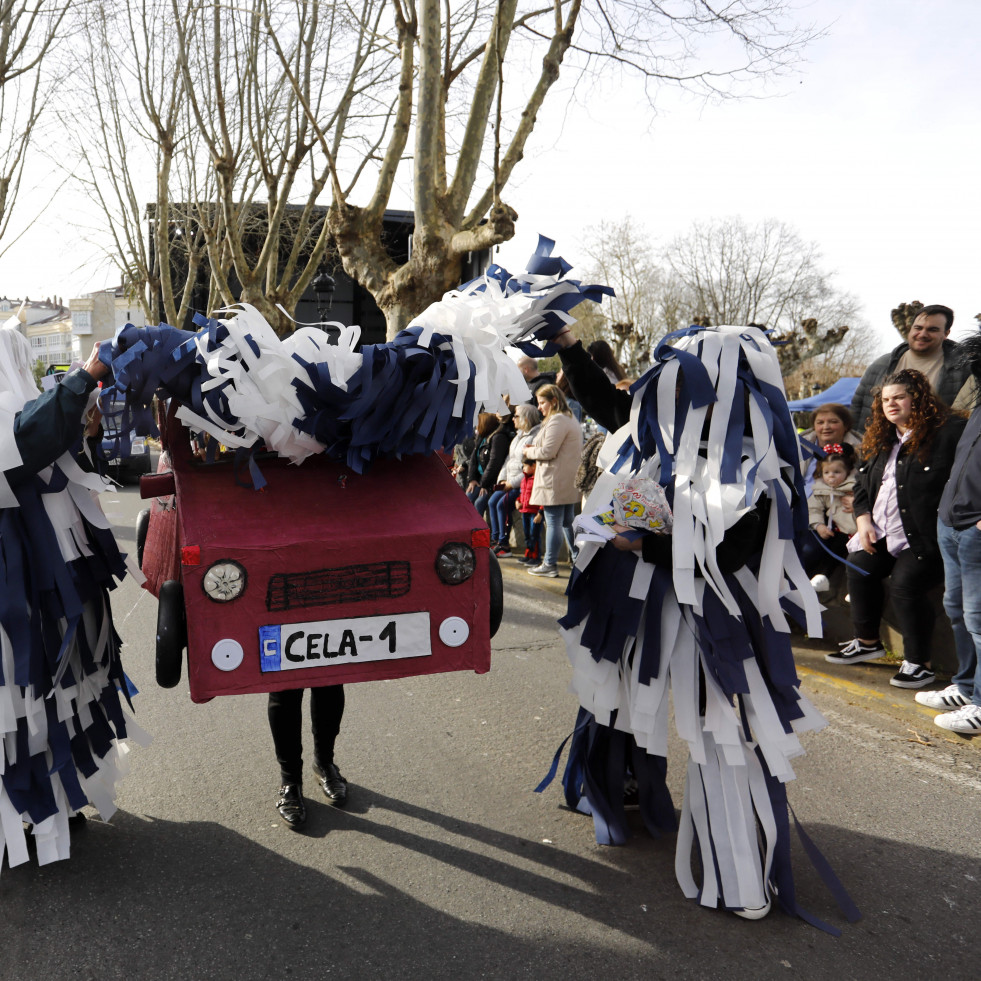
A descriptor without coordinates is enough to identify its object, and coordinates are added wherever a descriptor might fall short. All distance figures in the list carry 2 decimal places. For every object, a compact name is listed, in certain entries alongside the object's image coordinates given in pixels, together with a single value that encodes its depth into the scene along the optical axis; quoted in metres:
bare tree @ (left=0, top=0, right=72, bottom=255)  8.66
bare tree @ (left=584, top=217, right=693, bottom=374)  29.88
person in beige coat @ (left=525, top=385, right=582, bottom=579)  7.20
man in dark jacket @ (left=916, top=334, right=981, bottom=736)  3.82
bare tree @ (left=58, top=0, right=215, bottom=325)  12.28
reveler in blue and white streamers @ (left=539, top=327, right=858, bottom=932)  2.41
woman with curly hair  4.36
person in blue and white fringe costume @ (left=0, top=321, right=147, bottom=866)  2.26
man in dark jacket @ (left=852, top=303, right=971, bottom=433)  5.02
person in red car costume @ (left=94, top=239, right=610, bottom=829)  2.10
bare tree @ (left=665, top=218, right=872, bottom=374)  37.19
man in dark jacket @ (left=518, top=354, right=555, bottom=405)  6.35
